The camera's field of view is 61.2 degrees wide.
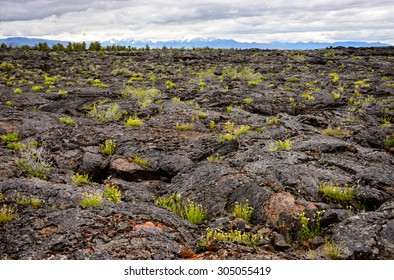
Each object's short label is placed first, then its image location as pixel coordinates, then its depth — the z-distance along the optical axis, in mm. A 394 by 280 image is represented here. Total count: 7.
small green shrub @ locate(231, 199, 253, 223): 8516
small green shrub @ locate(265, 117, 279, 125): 17328
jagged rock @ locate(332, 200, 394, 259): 6621
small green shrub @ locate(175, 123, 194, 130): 16844
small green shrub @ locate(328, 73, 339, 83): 32162
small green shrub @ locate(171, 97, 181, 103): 23378
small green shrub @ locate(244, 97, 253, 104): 22494
